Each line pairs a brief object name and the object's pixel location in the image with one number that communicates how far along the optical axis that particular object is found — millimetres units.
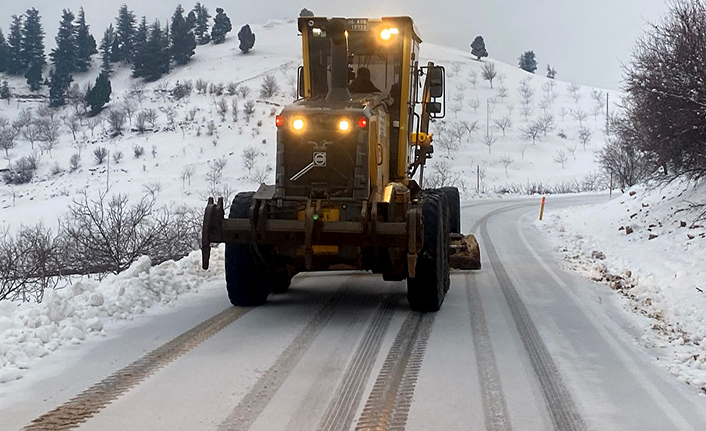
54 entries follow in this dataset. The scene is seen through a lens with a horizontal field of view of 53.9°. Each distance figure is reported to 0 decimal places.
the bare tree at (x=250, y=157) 50875
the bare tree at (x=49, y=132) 64619
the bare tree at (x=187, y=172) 47650
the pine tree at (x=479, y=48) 107250
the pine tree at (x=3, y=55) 94938
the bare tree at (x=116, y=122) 64512
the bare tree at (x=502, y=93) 84938
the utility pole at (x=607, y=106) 77938
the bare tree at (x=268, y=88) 74188
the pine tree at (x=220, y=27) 110188
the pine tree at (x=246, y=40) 100000
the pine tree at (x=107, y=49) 96762
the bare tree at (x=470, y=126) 72500
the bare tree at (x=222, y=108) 65650
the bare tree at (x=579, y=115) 79550
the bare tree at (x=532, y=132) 71875
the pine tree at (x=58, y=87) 82494
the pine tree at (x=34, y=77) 89581
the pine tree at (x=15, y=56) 95125
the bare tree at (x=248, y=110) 65731
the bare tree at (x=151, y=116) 65962
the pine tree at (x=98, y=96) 75562
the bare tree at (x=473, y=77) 90462
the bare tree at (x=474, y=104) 80138
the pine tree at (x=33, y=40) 95688
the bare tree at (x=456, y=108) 79125
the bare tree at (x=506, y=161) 63031
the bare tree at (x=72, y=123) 69062
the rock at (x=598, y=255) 14177
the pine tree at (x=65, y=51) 95000
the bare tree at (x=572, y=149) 67688
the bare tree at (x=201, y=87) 77000
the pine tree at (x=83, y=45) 97500
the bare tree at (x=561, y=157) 64450
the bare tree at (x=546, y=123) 74562
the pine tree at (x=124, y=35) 99688
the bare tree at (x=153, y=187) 43325
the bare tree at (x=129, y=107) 70312
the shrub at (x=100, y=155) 55281
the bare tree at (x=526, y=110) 79250
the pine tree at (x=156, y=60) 90062
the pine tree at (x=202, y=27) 111938
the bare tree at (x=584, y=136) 71162
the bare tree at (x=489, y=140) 68988
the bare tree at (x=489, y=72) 91275
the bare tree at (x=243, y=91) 73188
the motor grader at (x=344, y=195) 7625
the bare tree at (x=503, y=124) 74562
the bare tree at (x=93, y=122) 69081
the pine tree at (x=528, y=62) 123812
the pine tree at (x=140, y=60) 90419
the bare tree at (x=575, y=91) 88594
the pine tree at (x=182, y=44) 94562
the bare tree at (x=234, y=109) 64250
